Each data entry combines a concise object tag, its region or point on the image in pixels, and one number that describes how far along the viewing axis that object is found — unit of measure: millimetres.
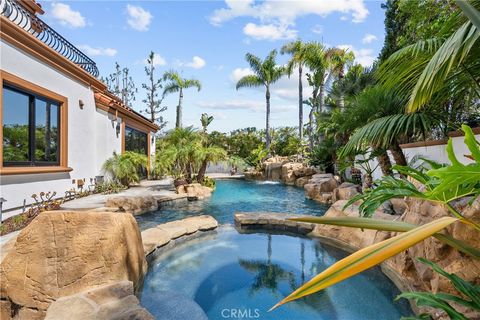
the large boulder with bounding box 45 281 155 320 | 2525
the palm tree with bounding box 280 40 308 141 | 20269
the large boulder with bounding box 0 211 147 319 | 3109
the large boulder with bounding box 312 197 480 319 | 2549
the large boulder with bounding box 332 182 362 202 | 9312
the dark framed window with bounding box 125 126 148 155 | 13617
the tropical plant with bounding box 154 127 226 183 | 11766
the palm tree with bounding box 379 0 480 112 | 1936
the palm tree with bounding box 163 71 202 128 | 23164
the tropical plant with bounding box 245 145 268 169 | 21922
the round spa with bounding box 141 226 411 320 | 3344
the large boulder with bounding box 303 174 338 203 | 11025
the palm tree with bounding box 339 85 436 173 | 5004
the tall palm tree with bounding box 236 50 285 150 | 22609
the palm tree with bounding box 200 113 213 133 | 26000
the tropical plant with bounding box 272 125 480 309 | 842
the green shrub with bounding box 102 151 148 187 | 10836
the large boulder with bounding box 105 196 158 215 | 7575
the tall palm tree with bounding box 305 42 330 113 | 19016
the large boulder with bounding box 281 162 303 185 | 17742
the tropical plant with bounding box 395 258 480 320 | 1799
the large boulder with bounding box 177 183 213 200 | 10664
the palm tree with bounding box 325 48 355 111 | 18984
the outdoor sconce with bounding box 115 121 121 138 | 11971
